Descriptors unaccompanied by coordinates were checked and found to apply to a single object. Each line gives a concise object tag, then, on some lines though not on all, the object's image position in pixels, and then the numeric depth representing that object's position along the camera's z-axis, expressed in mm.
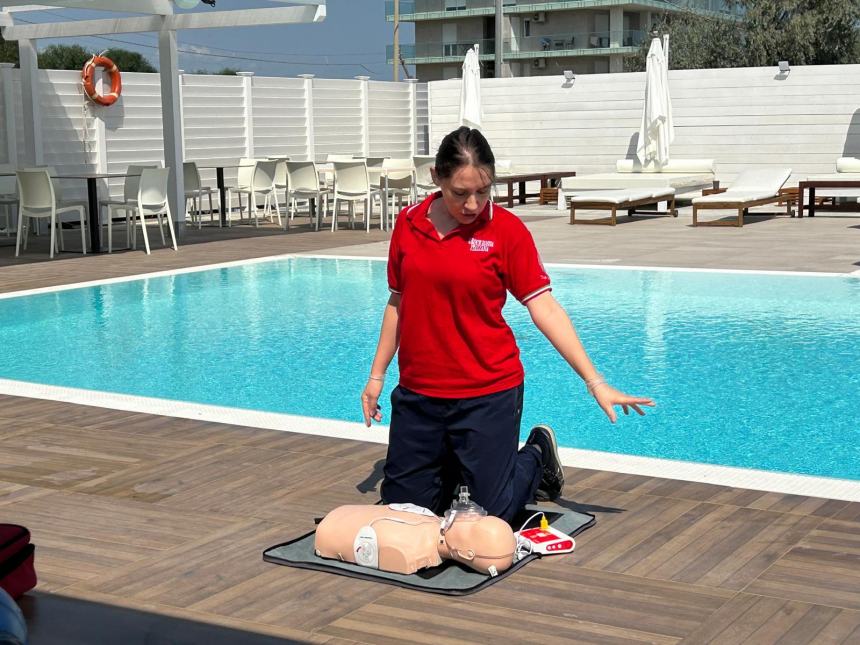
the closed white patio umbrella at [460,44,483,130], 19984
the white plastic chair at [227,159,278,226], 15977
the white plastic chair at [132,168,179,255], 12335
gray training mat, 3284
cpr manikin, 3322
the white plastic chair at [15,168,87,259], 12047
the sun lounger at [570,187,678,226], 15320
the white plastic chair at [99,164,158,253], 12588
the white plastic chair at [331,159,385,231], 14719
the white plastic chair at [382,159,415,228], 15102
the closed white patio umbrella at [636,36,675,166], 19156
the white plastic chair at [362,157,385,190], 16172
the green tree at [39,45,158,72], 56097
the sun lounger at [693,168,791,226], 15062
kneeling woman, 3418
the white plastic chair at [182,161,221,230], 15328
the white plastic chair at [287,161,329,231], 15570
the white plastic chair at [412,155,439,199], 15638
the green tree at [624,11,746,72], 42750
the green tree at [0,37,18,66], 51781
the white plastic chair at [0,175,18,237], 13906
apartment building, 53188
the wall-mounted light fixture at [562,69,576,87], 22234
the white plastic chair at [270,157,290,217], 16469
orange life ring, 16188
